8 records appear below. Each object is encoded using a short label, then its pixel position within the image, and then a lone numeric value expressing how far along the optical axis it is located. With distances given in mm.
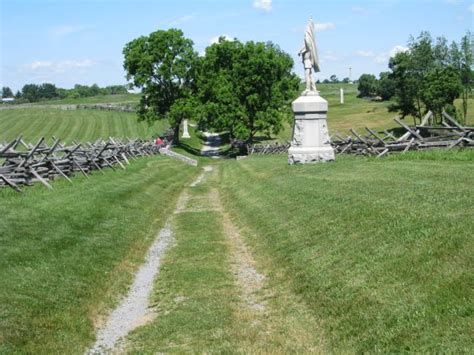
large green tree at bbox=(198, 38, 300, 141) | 54125
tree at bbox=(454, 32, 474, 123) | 73750
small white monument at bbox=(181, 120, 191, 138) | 75312
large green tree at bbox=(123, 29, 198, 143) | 59000
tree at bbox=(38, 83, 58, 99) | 194625
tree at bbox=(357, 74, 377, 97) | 135875
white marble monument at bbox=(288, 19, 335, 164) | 26719
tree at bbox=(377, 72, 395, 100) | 109481
